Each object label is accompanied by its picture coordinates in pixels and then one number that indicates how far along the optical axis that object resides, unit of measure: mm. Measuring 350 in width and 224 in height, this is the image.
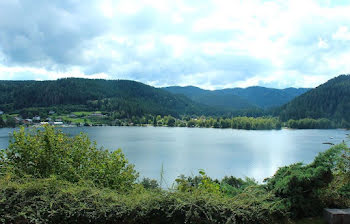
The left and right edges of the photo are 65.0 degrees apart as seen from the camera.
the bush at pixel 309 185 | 4655
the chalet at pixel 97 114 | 145375
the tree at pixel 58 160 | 6711
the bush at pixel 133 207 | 3873
